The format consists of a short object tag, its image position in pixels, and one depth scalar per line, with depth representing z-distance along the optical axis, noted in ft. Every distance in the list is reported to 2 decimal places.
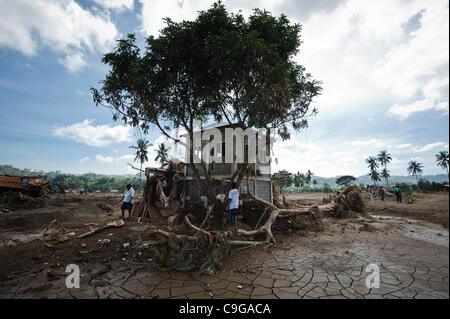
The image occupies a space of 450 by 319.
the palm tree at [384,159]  212.15
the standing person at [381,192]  74.59
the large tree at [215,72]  22.35
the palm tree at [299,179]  234.33
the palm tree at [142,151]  140.77
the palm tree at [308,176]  257.55
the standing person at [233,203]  25.08
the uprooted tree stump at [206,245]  15.51
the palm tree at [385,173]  217.27
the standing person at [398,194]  64.16
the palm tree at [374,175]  208.85
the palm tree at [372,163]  217.97
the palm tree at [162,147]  139.19
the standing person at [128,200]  34.84
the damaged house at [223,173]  43.11
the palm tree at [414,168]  218.54
